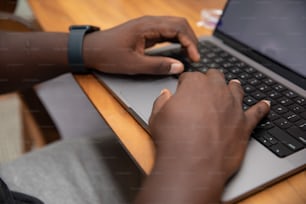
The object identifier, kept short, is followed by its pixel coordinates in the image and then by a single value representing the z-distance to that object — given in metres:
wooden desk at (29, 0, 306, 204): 0.43
